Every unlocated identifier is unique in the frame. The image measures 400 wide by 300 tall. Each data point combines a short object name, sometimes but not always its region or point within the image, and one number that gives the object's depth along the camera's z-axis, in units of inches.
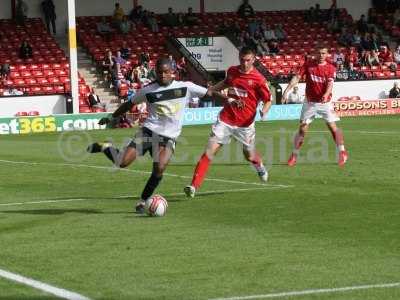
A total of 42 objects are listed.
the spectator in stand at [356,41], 1992.0
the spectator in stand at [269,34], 1956.2
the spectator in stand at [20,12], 1788.9
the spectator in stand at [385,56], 1966.0
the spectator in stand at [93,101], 1579.7
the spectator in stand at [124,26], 1857.8
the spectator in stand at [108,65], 1710.1
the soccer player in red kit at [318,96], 808.3
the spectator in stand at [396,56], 1974.7
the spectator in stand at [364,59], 1935.3
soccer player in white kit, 523.8
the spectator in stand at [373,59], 1934.1
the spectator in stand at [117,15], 1859.0
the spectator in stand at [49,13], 1808.1
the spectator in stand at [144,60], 1728.6
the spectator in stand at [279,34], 1982.0
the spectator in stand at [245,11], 2026.3
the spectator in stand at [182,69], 1765.5
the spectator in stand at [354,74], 1850.8
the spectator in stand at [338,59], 1877.5
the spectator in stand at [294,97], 1695.0
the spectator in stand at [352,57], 1897.1
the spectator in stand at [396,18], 2121.7
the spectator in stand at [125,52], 1779.0
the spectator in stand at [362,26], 2058.3
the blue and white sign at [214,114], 1547.7
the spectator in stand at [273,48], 1921.8
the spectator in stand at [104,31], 1835.6
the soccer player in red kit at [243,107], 611.5
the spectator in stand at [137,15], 1914.4
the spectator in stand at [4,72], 1603.6
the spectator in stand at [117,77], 1690.5
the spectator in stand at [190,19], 1950.1
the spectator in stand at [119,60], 1716.3
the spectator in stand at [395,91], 1817.2
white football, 507.5
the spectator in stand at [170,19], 1921.8
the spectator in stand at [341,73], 1834.4
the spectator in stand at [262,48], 1904.5
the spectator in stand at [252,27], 1925.4
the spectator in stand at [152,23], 1897.1
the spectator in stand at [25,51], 1710.1
